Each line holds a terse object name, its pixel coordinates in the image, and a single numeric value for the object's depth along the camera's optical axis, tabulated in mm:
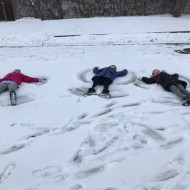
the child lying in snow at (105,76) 5395
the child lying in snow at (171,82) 4898
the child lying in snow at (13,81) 4990
